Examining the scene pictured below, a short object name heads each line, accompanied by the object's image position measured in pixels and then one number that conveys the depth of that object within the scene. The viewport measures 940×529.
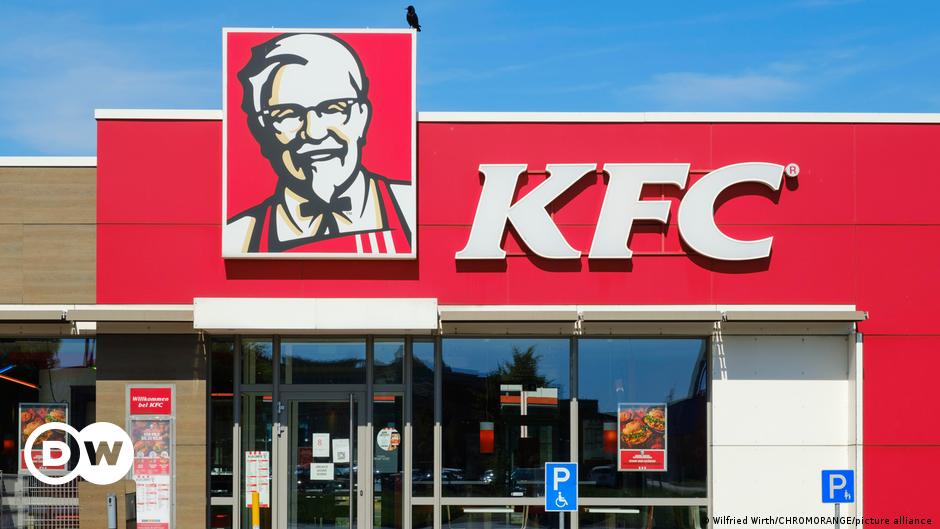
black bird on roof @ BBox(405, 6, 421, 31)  16.45
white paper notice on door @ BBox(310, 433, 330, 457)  16.17
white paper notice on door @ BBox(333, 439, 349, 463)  16.17
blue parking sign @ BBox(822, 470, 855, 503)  14.48
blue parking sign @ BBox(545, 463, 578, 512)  15.51
